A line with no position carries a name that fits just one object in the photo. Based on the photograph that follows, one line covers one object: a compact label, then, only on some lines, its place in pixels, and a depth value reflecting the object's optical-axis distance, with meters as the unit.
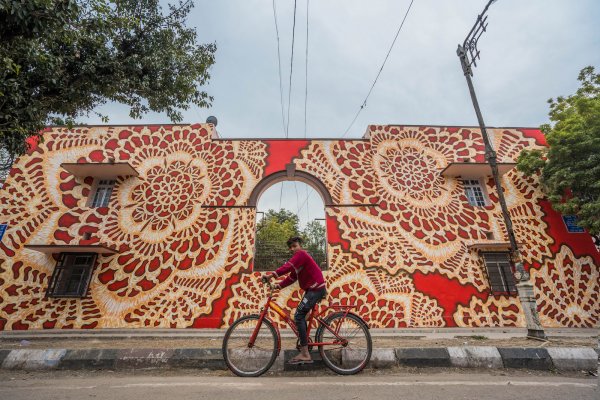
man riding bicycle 3.58
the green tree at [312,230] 30.25
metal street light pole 5.60
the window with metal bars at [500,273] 8.36
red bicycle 3.54
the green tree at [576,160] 7.88
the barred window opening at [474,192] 9.67
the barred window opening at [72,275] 8.16
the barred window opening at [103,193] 9.48
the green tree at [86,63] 4.36
